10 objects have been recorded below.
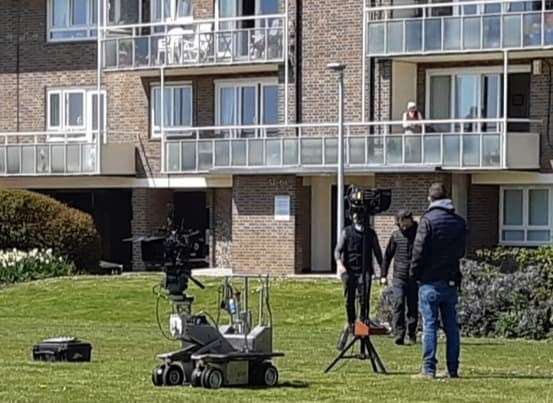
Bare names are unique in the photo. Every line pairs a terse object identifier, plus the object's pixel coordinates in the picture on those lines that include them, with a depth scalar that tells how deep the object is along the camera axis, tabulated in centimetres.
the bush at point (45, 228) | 4122
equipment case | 2027
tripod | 1878
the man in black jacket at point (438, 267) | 1764
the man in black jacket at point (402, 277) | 2339
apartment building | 4144
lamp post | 4041
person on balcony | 4134
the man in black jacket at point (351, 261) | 2211
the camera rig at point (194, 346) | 1734
